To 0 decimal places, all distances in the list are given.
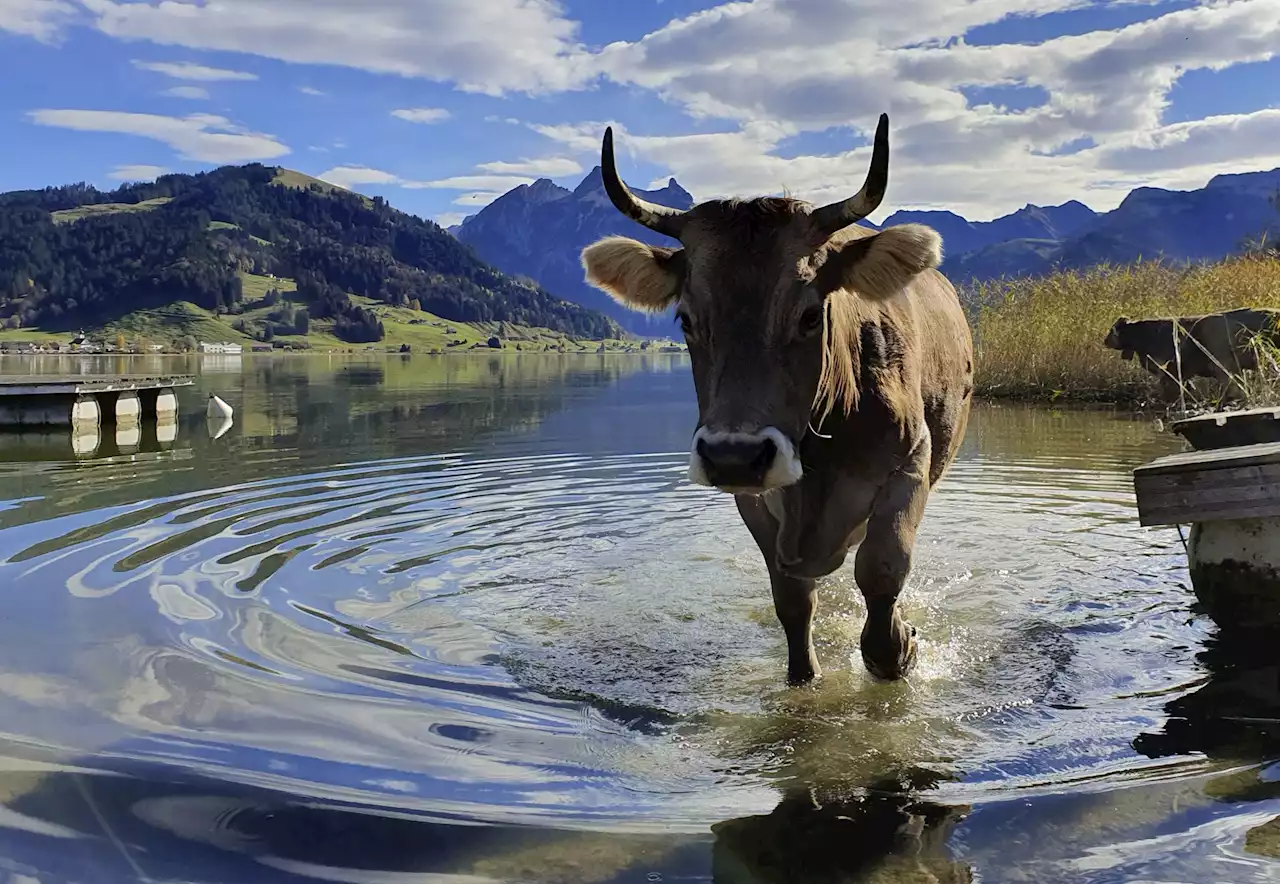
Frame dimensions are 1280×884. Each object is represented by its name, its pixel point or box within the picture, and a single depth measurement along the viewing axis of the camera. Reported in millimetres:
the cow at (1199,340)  14969
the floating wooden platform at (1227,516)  6422
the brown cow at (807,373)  4770
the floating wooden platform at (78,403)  24328
